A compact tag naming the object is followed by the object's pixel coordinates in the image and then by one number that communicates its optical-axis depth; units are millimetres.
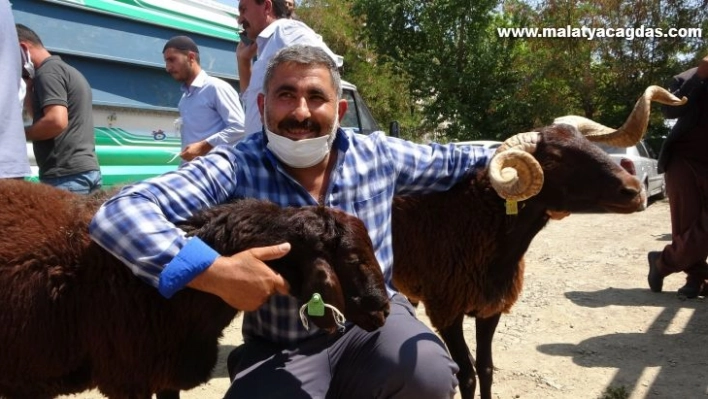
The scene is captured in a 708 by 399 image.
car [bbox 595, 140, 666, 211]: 13977
